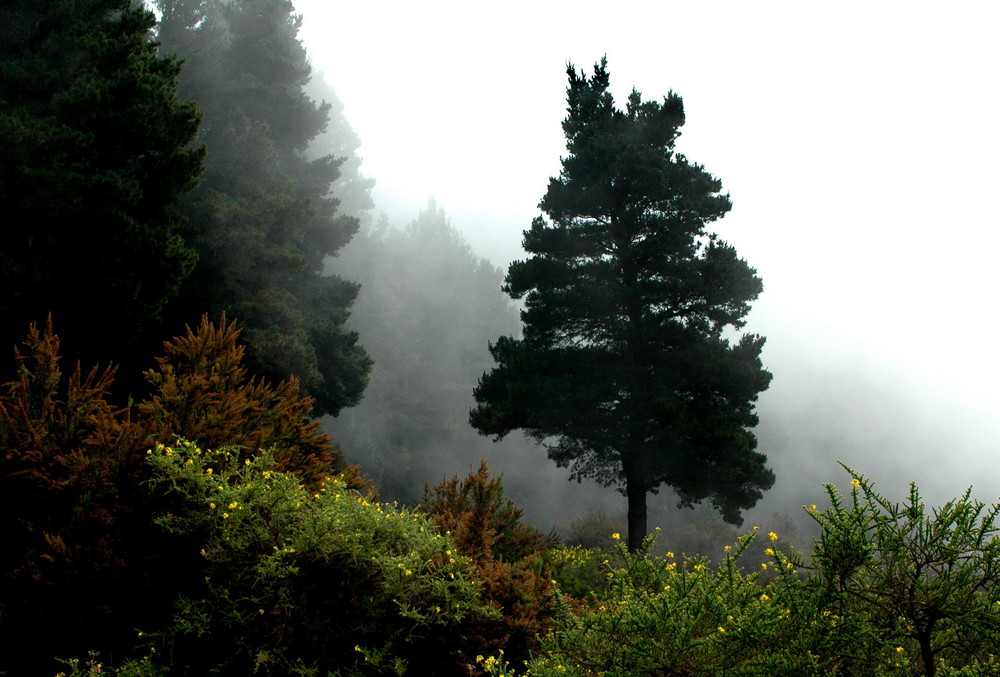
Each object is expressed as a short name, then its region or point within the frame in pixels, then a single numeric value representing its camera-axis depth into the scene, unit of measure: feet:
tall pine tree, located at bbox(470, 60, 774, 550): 46.24
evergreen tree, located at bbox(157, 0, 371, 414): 50.06
